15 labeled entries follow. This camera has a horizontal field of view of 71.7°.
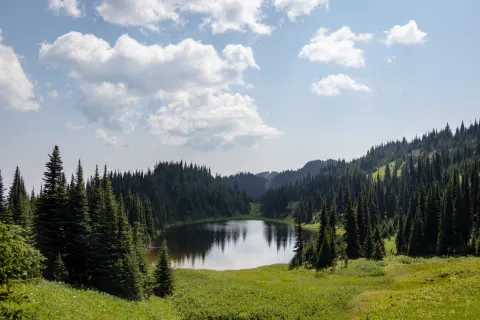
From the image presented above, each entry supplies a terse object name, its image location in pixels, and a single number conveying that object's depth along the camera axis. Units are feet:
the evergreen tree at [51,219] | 138.62
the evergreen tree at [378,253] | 236.08
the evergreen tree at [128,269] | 134.21
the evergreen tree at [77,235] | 145.18
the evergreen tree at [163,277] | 156.56
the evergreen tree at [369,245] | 248.73
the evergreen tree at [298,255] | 248.48
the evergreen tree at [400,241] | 299.91
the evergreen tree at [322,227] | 243.81
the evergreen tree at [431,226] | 273.64
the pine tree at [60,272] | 126.61
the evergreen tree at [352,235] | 259.19
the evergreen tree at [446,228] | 247.91
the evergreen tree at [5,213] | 163.32
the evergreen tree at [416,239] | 273.95
